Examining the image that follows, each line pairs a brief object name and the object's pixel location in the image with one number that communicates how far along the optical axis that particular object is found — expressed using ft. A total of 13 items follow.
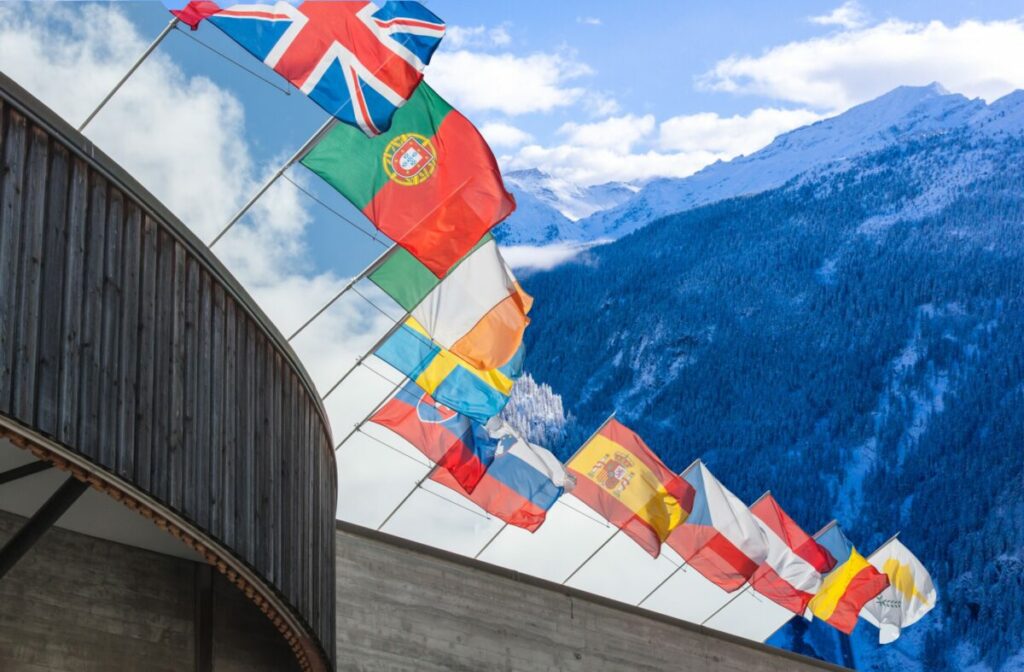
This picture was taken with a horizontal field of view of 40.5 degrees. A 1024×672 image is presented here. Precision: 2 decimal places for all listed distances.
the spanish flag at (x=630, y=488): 71.36
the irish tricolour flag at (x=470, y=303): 58.70
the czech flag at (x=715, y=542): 75.92
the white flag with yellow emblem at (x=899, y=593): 88.74
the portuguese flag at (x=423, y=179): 53.72
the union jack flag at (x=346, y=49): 49.60
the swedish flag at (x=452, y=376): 60.39
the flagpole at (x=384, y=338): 61.52
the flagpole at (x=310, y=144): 53.01
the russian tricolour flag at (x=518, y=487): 67.00
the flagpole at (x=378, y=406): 64.03
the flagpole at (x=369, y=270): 58.80
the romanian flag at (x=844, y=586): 83.66
